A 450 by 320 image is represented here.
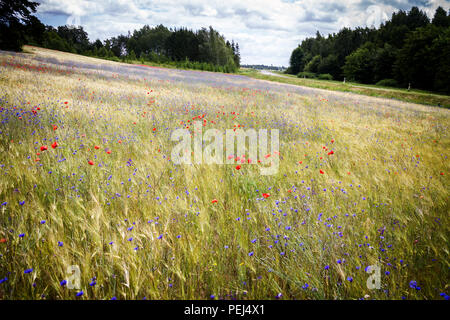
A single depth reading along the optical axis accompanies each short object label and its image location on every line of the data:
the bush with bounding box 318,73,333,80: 66.70
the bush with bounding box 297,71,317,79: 75.26
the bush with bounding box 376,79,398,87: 47.53
